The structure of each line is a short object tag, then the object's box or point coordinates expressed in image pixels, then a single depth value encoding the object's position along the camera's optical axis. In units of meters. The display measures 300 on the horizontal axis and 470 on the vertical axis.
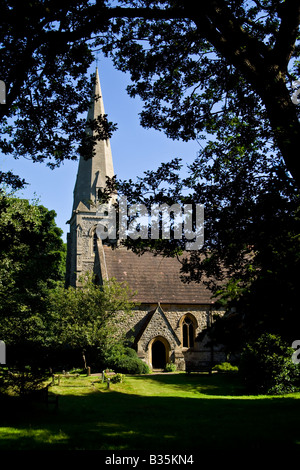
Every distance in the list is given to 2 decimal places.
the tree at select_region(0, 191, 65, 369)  8.52
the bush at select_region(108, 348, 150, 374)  24.55
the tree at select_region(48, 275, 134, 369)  24.77
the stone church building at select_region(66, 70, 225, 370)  28.36
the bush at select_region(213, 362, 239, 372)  26.58
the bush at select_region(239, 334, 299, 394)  15.96
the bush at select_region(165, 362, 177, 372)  27.64
